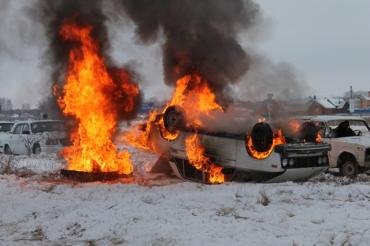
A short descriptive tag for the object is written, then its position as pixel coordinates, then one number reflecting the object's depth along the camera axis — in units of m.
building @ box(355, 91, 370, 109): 75.20
